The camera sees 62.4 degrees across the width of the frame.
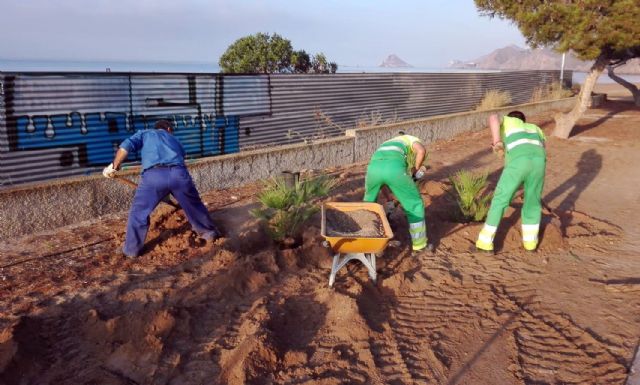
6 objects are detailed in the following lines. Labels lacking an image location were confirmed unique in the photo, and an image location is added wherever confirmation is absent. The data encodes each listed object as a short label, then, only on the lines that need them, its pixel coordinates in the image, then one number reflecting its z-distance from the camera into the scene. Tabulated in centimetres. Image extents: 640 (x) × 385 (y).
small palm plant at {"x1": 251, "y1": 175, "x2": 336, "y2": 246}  571
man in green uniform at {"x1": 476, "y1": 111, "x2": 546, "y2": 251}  563
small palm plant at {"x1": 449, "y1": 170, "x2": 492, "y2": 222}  654
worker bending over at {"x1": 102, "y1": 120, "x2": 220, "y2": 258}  529
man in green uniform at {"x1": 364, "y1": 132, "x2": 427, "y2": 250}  539
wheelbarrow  443
